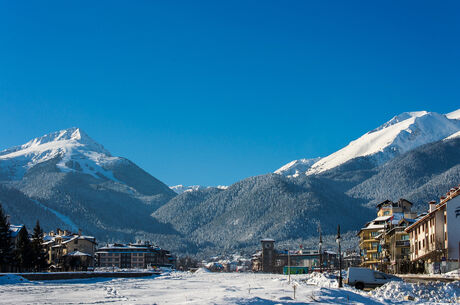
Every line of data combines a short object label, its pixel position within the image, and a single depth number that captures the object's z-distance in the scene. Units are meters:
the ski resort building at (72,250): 176.88
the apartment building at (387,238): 121.31
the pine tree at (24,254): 110.04
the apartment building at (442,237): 80.19
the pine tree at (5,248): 104.38
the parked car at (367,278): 63.59
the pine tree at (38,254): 113.78
